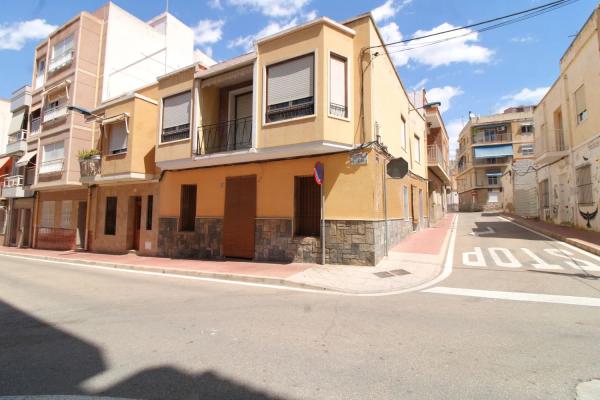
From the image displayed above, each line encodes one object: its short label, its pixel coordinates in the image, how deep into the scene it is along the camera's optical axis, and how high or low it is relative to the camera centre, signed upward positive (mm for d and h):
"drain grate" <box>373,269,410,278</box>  7802 -1288
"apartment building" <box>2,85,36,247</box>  21344 +3035
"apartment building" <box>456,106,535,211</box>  44906 +11385
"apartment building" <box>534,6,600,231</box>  13258 +4567
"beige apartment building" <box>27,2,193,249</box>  17734 +7977
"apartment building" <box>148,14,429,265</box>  9297 +2388
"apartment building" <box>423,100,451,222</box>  21875 +4750
